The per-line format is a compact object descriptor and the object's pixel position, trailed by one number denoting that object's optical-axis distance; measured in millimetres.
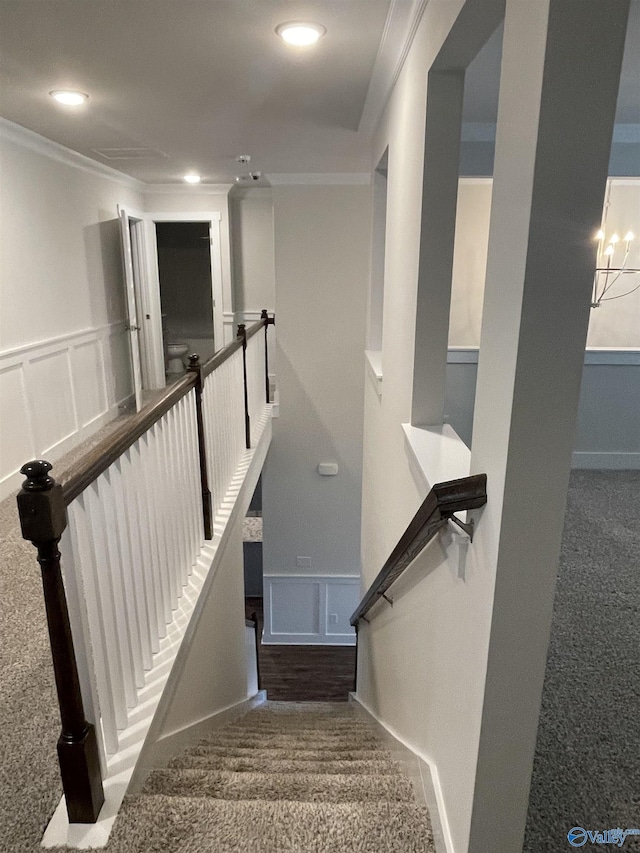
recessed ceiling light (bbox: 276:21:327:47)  2154
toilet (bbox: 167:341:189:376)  7844
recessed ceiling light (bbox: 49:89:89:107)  2958
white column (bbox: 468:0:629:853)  898
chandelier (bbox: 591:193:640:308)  4316
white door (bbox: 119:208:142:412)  5332
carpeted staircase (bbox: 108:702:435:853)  1372
